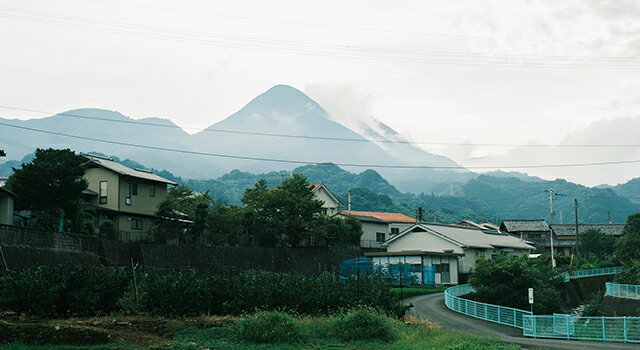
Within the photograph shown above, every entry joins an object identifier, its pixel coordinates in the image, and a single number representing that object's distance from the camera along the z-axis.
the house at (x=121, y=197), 50.97
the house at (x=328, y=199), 85.19
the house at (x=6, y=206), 39.31
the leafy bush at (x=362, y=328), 23.20
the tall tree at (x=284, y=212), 59.94
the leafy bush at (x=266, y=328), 22.11
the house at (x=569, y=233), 106.44
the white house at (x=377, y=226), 74.75
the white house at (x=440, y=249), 57.59
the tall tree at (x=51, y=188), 41.38
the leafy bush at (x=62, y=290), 23.14
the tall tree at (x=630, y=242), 70.94
